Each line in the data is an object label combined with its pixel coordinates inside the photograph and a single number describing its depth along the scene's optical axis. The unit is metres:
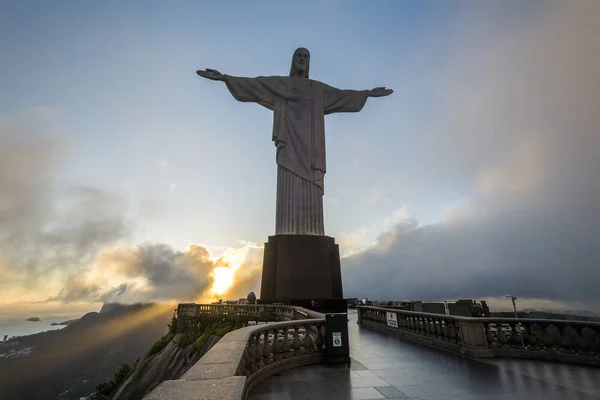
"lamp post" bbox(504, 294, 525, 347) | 15.83
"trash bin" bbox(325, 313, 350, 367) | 6.92
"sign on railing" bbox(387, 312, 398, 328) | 11.93
